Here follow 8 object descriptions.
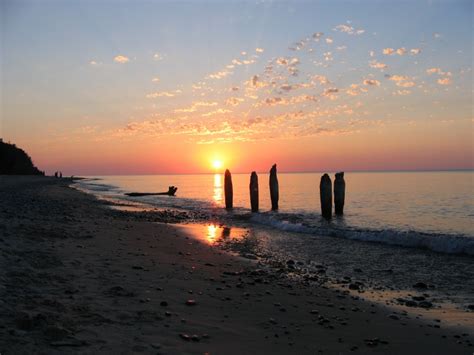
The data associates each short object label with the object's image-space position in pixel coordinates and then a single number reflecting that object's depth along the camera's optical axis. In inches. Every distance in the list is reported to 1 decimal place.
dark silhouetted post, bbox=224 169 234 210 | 1293.1
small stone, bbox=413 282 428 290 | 330.3
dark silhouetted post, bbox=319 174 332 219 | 1003.3
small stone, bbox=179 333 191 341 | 177.3
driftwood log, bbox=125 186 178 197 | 1913.4
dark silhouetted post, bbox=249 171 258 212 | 1178.6
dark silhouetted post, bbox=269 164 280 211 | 1235.2
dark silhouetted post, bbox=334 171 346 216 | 1095.6
